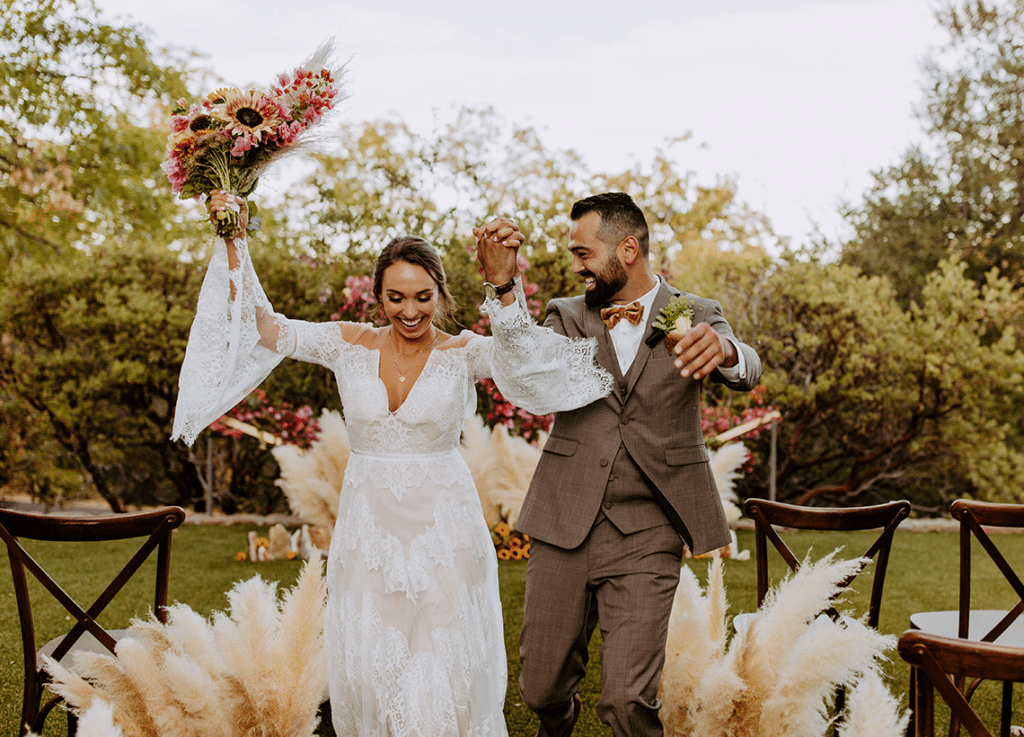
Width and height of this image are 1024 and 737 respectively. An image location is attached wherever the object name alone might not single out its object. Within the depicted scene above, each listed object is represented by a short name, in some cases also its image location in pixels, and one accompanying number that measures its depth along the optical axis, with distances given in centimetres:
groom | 268
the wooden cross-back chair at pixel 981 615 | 286
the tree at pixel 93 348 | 845
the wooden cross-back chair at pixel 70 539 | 265
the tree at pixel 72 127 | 823
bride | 268
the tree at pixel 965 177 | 1388
